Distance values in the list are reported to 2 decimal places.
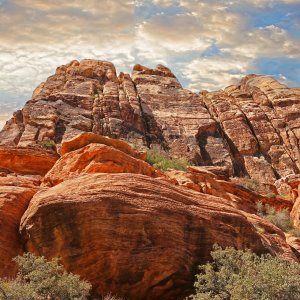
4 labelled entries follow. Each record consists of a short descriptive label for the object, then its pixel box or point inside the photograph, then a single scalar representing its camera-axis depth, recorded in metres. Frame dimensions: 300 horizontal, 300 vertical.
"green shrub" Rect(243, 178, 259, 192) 52.94
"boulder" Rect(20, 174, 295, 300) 14.80
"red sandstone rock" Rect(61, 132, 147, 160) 27.42
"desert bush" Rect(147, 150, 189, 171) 49.79
